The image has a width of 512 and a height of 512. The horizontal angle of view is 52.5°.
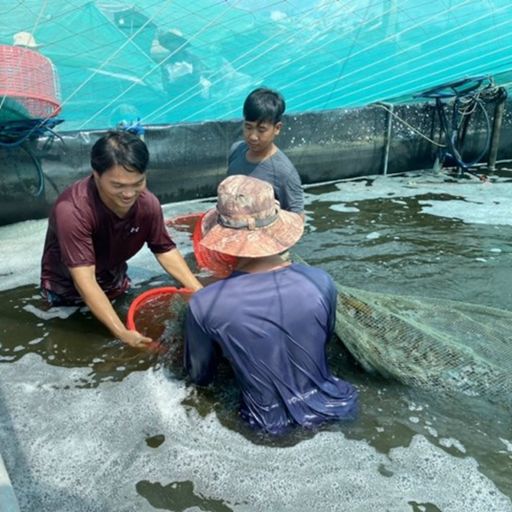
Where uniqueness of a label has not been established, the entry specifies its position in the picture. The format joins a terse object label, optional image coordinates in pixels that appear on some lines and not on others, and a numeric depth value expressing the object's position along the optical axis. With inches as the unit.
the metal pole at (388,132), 309.9
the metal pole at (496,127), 311.9
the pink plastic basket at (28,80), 168.9
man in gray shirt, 134.6
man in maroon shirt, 102.7
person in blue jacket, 78.5
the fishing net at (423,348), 102.7
